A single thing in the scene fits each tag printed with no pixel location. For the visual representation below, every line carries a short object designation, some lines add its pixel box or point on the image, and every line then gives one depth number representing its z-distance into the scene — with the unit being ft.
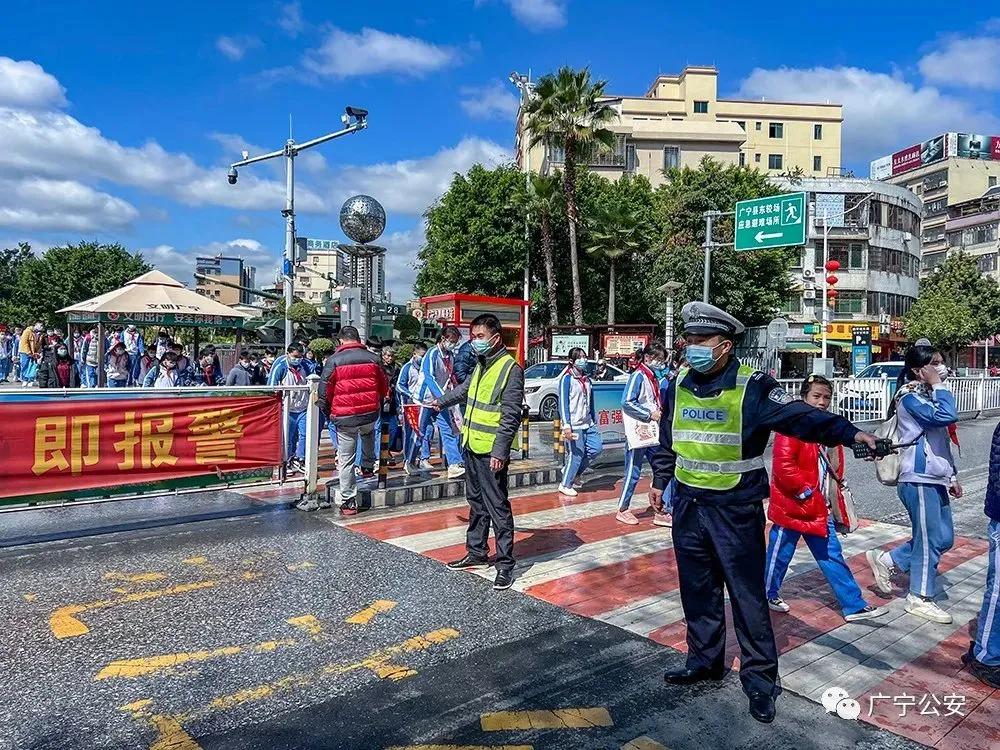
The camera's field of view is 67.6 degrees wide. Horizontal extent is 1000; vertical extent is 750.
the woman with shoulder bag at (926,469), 16.10
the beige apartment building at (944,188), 248.32
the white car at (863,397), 57.41
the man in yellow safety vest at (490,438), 18.04
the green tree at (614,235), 107.86
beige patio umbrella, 45.57
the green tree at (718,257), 108.88
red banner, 21.17
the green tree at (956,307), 152.87
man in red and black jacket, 24.77
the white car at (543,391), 59.72
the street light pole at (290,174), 58.80
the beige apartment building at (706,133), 176.14
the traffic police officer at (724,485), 11.56
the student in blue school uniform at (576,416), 28.71
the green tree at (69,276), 152.97
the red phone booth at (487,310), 72.54
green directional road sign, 66.90
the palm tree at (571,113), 91.71
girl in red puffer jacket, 15.39
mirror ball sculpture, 44.83
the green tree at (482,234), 110.93
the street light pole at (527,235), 112.05
